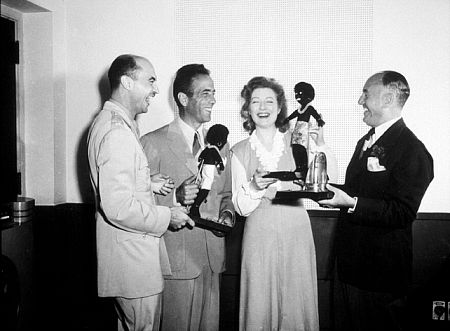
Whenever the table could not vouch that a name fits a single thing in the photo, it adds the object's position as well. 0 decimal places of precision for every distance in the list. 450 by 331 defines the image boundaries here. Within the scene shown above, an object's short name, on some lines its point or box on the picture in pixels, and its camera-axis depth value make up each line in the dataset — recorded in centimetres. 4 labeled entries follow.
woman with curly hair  271
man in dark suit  248
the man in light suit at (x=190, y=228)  265
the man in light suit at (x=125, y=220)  217
